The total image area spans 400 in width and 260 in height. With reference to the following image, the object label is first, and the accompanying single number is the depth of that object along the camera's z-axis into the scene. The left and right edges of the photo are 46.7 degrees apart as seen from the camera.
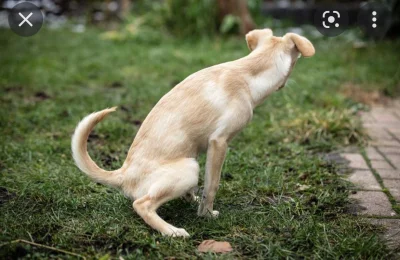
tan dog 2.68
